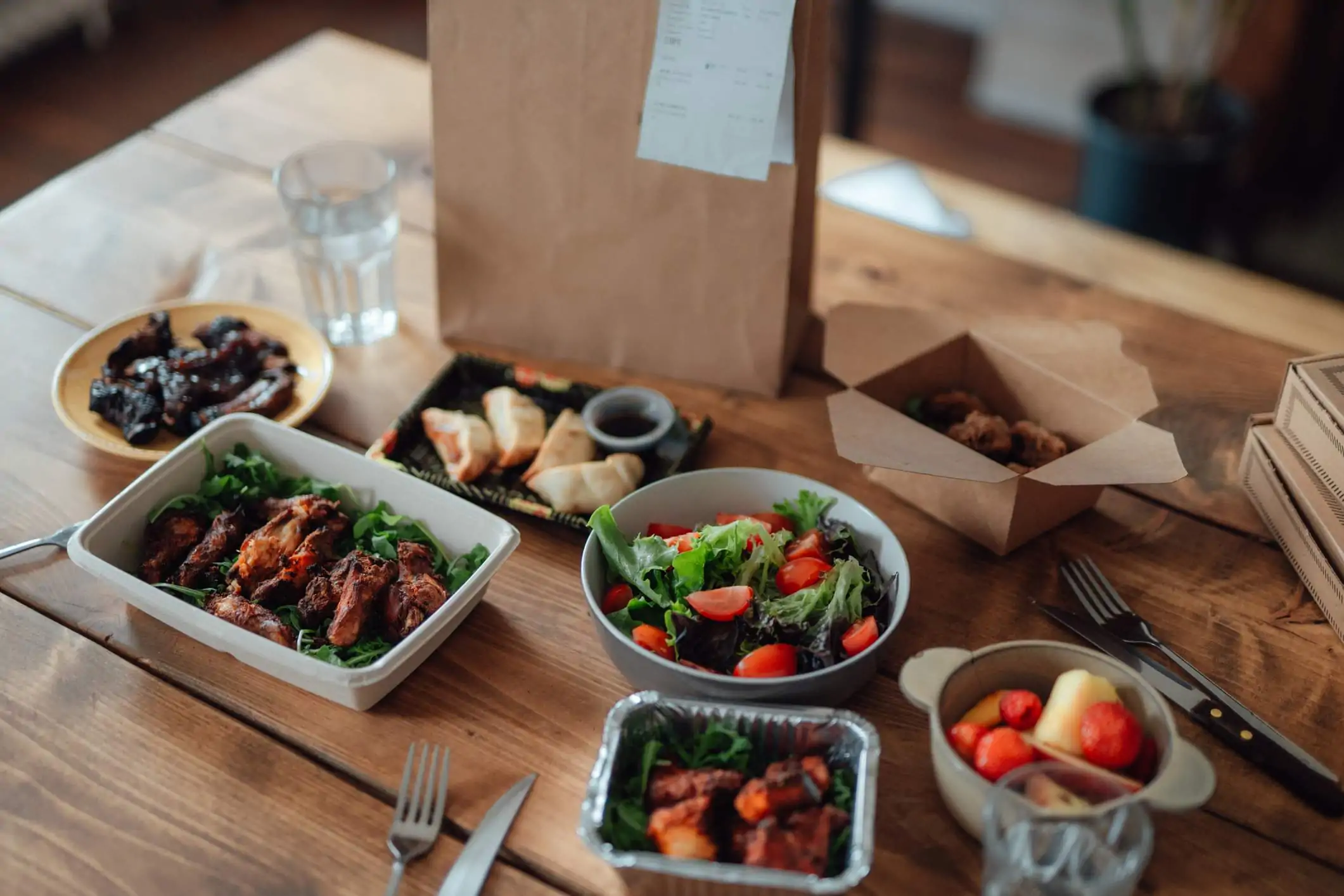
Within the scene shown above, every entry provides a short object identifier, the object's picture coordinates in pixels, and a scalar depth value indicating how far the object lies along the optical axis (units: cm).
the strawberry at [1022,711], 92
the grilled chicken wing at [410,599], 104
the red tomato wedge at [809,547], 109
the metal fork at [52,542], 117
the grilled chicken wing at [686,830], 85
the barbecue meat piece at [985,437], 120
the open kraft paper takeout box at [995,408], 112
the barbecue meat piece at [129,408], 126
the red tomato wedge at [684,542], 107
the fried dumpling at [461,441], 125
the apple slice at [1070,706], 90
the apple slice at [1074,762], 85
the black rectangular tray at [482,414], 124
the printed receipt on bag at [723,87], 120
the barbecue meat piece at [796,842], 84
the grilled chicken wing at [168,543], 110
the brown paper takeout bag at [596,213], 127
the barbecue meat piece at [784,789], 87
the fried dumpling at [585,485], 121
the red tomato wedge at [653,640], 101
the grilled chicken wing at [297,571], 108
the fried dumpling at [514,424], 128
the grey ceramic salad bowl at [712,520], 97
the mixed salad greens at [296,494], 105
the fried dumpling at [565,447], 126
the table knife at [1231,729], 96
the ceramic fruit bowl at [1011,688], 85
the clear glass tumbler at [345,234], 141
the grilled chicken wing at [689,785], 88
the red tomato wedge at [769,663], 99
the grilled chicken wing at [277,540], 109
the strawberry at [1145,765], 89
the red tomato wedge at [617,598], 107
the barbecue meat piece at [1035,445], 120
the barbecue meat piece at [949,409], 128
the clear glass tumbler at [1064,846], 81
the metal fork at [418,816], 92
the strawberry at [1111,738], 88
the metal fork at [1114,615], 105
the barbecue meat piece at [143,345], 135
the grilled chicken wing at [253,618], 103
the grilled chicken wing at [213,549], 109
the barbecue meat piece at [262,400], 129
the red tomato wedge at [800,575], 106
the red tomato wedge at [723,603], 101
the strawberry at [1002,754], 88
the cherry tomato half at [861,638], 100
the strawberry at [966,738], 91
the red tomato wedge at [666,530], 113
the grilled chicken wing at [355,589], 103
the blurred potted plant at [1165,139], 247
